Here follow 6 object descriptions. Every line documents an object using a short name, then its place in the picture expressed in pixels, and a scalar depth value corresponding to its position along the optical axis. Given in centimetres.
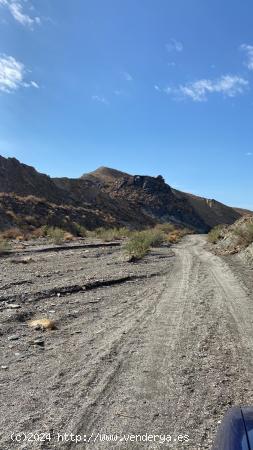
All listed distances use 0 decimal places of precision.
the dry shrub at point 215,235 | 4247
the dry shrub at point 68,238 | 3802
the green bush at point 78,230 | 5125
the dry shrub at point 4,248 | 2502
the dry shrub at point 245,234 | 2927
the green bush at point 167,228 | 6756
